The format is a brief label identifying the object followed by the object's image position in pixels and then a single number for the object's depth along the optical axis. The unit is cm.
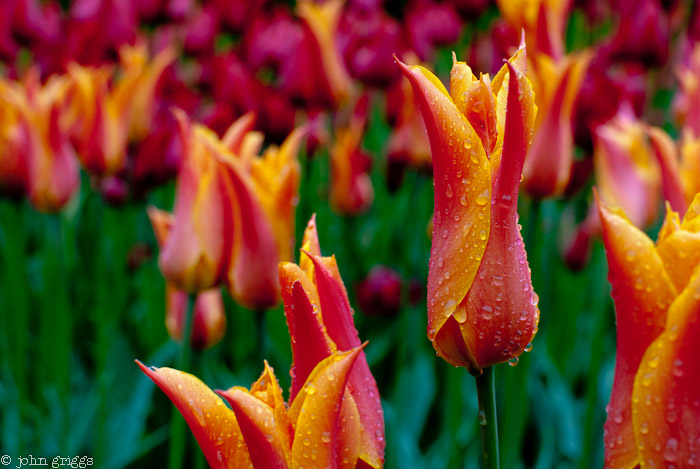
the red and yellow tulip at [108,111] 127
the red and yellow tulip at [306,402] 70
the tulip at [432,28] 143
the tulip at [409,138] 131
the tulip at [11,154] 125
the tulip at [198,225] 107
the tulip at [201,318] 118
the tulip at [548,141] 109
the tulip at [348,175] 140
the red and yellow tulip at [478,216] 73
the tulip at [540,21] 111
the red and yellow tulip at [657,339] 69
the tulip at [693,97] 114
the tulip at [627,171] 119
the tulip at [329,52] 133
